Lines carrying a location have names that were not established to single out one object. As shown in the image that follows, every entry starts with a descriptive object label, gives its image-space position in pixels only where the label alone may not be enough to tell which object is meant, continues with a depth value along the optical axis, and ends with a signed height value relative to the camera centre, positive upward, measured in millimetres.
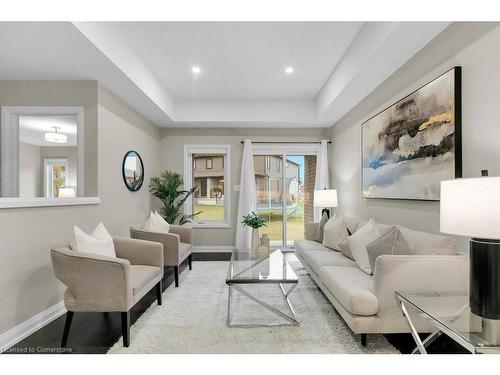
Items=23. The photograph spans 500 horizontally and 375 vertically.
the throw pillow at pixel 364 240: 2642 -509
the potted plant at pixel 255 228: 3412 -504
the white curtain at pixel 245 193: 5441 -97
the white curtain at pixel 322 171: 5430 +335
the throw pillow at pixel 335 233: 3481 -571
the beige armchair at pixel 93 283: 2049 -703
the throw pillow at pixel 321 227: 4023 -562
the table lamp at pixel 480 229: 1261 -191
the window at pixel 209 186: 5594 +41
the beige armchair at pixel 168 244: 3420 -692
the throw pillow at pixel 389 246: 2203 -469
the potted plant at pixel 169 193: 4949 -91
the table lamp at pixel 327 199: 4387 -169
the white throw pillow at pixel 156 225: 3863 -517
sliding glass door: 5707 -100
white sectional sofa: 1905 -654
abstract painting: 2143 +428
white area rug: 2021 -1160
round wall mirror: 3947 +259
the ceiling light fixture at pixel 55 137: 5320 +971
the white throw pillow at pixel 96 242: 2275 -472
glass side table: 1216 -647
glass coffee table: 2416 -813
